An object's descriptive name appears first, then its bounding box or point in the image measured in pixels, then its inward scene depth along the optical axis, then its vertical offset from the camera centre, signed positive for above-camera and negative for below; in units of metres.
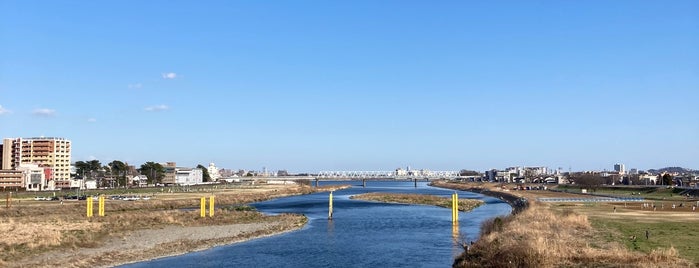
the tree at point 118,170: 190.86 +1.68
